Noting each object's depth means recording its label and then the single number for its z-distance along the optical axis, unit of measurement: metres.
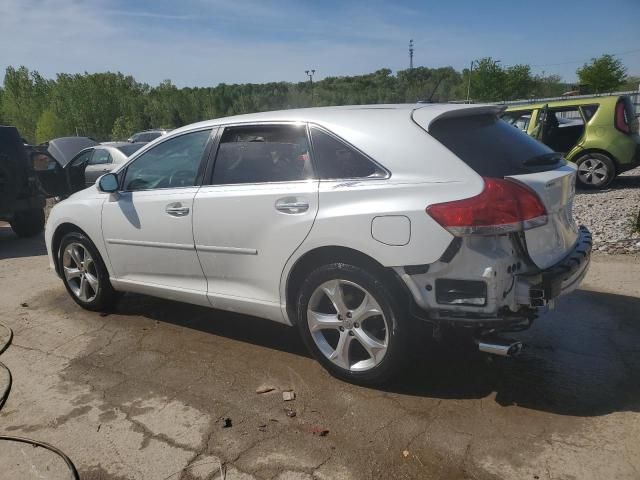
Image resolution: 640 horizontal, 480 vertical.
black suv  7.70
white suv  2.68
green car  9.24
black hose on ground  2.56
